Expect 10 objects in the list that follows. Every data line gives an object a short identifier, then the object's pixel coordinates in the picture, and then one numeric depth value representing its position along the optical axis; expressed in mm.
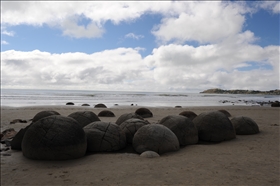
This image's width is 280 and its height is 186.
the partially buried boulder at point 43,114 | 11919
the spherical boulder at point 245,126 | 11695
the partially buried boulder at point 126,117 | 11062
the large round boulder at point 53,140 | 6758
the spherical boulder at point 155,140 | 7793
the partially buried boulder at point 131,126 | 8938
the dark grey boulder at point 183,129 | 9164
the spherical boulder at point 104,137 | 7941
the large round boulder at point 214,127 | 10016
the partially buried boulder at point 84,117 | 10336
